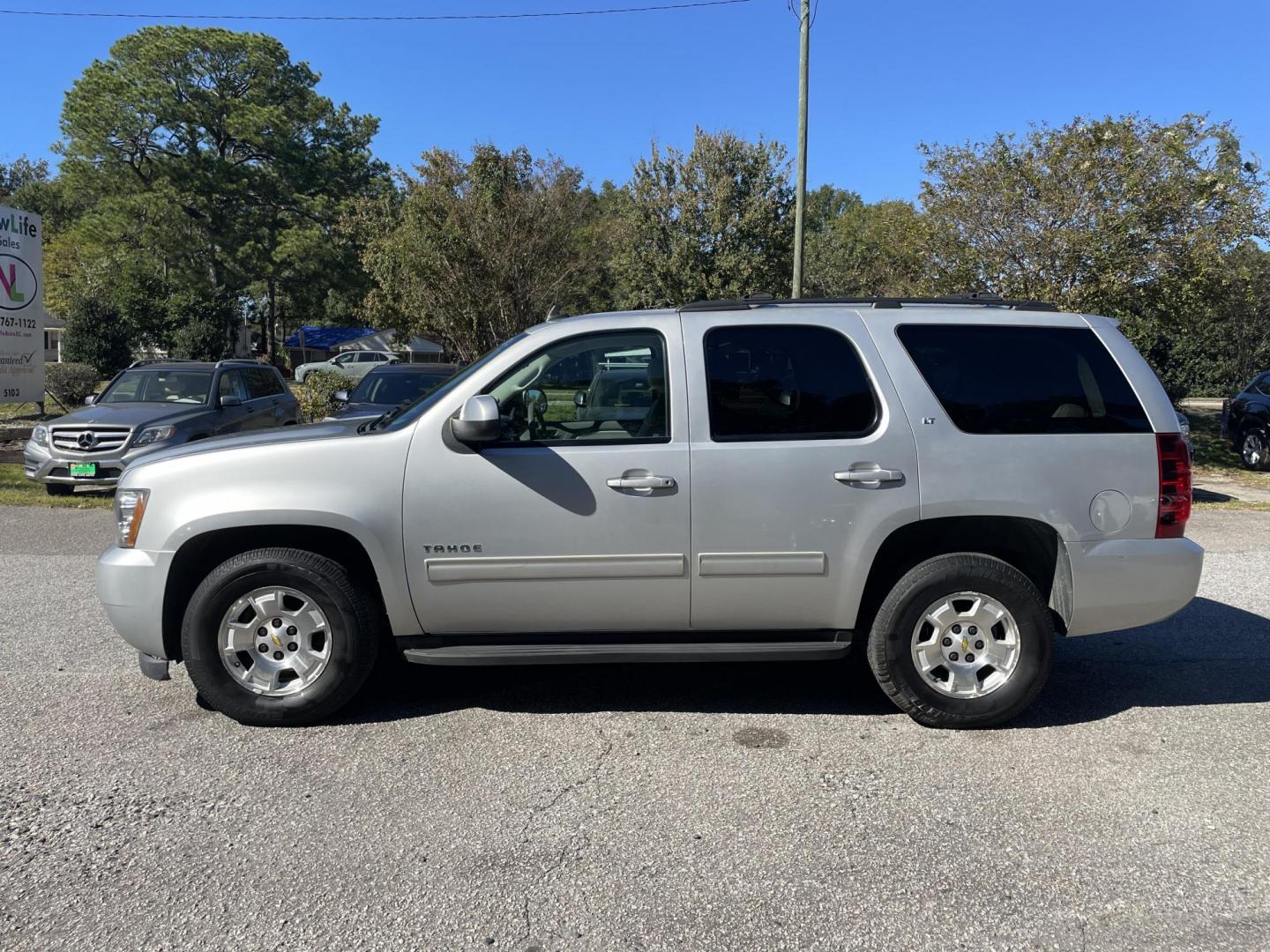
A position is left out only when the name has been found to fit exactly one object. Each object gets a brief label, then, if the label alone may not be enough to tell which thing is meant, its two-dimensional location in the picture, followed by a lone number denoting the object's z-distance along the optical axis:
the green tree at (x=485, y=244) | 20.72
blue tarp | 50.84
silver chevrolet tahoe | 4.14
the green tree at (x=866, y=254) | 16.17
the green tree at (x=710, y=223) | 24.39
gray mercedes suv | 10.39
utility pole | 16.47
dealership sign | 16.02
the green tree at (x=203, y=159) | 40.50
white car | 36.25
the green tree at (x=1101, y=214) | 14.30
